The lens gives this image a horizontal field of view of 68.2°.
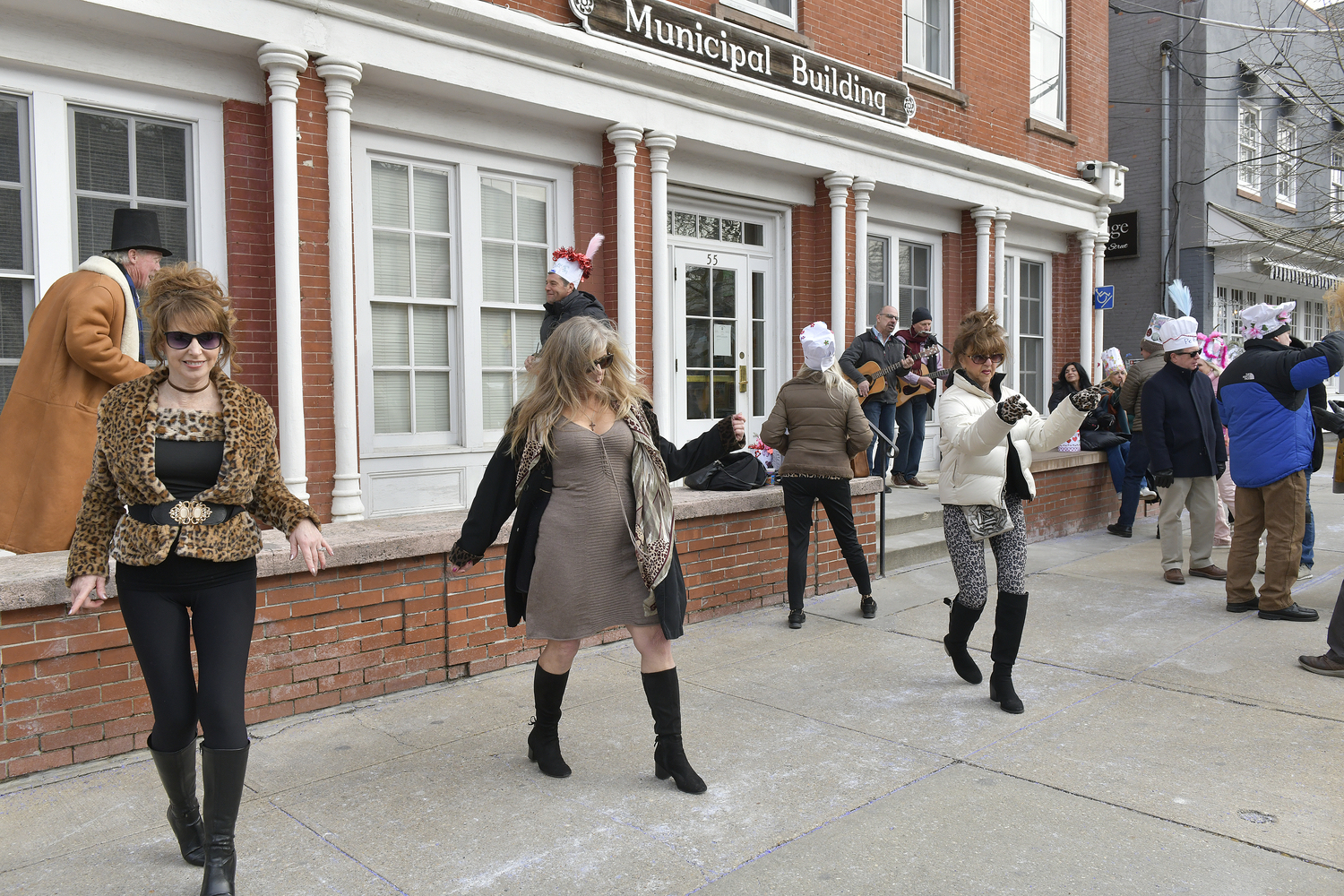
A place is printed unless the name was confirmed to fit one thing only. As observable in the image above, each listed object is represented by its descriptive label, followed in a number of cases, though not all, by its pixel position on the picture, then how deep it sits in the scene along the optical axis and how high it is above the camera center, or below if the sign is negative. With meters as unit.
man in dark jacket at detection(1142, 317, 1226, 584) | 7.41 -0.31
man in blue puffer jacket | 6.24 -0.31
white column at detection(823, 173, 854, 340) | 9.88 +1.73
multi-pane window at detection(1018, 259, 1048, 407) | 13.62 +1.00
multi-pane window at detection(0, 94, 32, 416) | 5.60 +1.05
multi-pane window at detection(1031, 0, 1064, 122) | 12.92 +4.54
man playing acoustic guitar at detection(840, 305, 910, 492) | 9.38 +0.38
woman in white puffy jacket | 4.66 -0.39
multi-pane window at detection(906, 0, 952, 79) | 11.02 +4.18
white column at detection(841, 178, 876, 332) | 10.11 +1.54
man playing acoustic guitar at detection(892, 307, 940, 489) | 9.95 -0.13
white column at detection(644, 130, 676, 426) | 8.27 +1.08
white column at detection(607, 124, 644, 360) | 8.02 +1.47
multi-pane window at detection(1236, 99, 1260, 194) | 18.36 +4.90
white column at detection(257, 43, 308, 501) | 6.12 +1.01
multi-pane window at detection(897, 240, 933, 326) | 11.66 +1.52
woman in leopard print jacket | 2.95 -0.37
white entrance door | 9.20 +0.65
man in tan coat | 4.32 -0.01
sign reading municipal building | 7.87 +3.12
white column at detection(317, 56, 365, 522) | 6.35 +0.87
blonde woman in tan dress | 3.70 -0.39
